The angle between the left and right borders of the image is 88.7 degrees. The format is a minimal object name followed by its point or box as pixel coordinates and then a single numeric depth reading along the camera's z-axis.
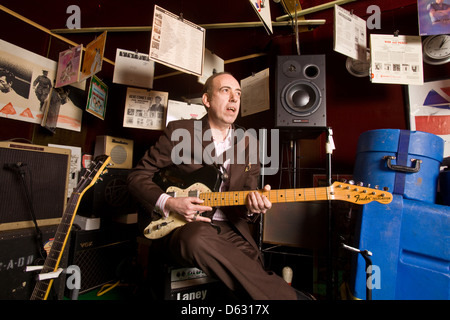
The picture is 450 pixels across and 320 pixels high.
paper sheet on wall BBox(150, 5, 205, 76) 1.62
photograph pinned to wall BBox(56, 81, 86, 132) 2.07
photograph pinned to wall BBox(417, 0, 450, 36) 1.48
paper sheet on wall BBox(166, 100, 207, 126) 2.17
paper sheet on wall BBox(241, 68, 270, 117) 2.03
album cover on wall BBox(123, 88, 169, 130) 2.13
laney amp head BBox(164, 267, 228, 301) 1.23
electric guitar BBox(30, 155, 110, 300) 1.24
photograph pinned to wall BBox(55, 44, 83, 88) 1.80
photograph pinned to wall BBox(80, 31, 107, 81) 1.65
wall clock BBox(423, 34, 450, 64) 1.70
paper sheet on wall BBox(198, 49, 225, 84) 2.06
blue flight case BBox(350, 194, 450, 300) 1.07
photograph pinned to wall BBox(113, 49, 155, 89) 2.02
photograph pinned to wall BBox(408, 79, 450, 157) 1.70
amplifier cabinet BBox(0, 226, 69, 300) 1.22
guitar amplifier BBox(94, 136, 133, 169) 2.14
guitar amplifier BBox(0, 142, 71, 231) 1.31
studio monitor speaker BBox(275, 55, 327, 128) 1.55
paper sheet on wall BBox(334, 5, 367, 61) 1.67
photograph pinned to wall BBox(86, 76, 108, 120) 1.98
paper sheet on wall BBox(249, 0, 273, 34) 1.49
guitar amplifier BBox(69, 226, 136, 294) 1.68
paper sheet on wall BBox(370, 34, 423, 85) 1.61
